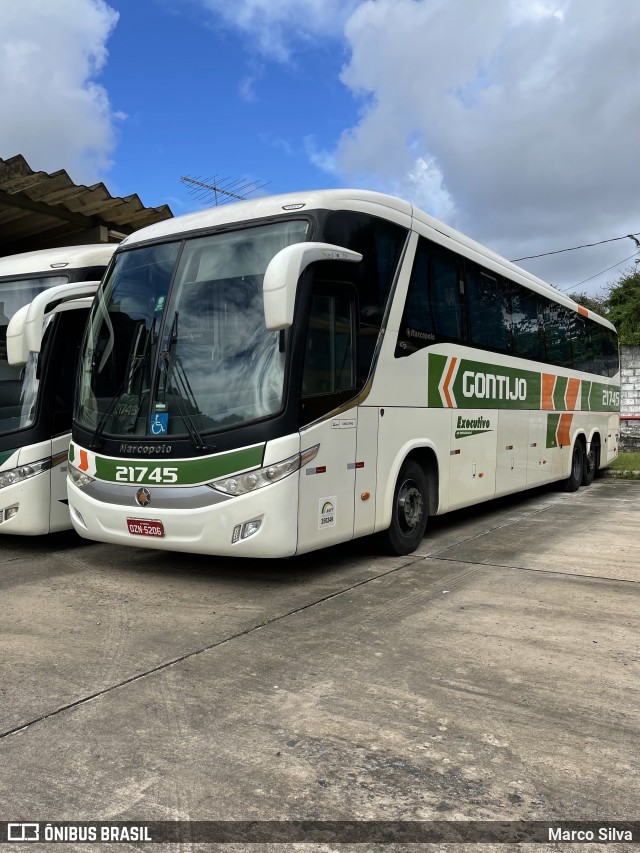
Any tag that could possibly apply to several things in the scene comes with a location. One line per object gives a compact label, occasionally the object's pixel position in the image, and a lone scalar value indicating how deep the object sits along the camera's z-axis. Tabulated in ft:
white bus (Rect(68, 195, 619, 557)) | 17.76
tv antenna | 44.79
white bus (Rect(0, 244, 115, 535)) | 22.81
